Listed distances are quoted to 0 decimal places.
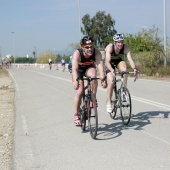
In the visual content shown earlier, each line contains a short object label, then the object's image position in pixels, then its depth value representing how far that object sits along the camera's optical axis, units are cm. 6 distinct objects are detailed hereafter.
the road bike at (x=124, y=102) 779
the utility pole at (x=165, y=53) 2599
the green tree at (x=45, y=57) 9012
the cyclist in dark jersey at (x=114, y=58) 798
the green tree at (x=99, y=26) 8681
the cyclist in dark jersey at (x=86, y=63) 685
